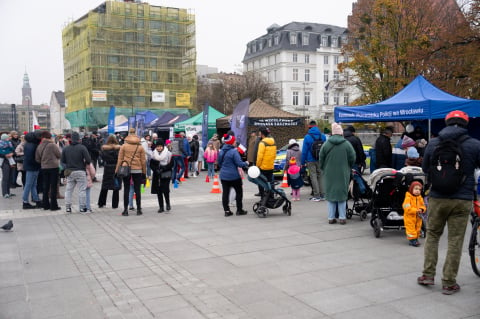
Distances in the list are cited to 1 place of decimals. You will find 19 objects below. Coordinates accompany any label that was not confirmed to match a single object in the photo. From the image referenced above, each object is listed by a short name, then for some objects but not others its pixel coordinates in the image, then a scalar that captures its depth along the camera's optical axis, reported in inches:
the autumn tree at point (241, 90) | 2095.2
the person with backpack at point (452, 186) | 196.9
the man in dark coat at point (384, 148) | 429.7
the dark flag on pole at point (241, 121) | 545.0
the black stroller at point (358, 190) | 374.9
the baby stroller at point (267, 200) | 394.3
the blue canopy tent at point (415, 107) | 399.5
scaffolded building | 2138.3
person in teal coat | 350.0
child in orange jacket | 280.4
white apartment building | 3088.1
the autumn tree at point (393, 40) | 970.1
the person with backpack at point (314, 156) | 473.2
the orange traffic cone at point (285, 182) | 601.5
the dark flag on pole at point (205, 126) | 764.6
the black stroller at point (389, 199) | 306.7
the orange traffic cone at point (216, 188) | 570.2
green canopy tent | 935.0
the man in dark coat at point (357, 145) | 434.3
